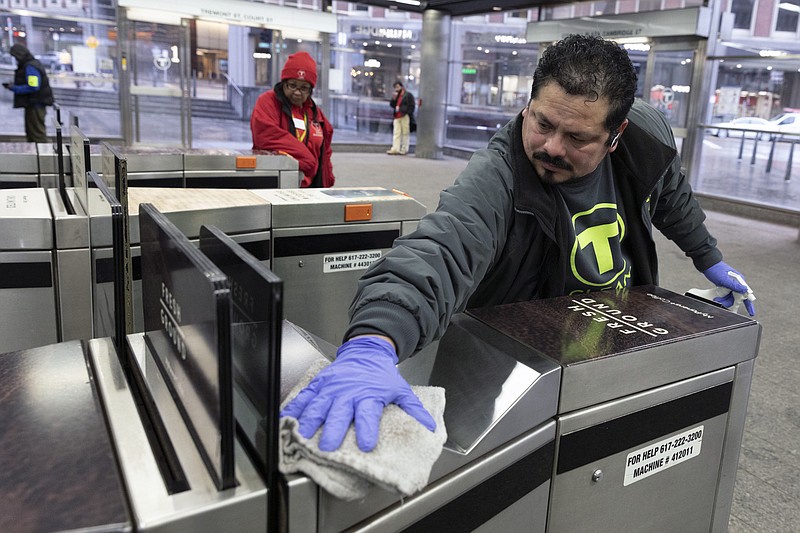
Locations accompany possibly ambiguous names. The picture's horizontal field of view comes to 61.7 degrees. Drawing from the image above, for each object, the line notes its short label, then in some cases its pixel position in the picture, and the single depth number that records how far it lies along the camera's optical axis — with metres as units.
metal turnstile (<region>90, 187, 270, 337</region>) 1.83
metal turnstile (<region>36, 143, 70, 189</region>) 3.38
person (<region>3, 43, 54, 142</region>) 8.09
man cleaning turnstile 1.02
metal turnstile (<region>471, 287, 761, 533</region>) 1.08
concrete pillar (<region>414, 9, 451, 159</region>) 12.42
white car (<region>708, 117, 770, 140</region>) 7.90
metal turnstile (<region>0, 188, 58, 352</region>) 1.81
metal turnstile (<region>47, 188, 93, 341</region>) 1.85
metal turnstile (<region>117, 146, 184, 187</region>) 3.54
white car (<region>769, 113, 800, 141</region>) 7.52
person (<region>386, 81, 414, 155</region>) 12.60
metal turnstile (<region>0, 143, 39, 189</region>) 3.38
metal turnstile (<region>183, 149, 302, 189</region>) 3.69
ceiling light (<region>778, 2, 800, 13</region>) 7.37
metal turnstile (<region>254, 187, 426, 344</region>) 2.52
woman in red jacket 3.90
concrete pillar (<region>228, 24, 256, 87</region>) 11.16
